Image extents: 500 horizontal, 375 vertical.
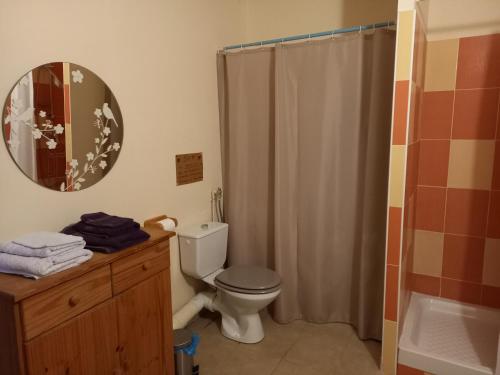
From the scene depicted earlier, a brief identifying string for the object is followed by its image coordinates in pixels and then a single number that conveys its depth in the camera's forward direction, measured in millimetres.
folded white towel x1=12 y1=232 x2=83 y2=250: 1283
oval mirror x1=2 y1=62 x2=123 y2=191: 1463
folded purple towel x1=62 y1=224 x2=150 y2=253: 1479
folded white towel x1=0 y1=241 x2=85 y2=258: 1262
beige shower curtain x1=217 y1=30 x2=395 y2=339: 2260
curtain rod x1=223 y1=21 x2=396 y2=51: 2141
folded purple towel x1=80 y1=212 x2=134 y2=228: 1522
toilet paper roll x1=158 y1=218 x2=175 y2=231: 2076
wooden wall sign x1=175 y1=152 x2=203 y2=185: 2359
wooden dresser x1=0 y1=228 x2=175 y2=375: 1156
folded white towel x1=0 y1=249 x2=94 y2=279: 1221
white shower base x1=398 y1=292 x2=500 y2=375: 1959
